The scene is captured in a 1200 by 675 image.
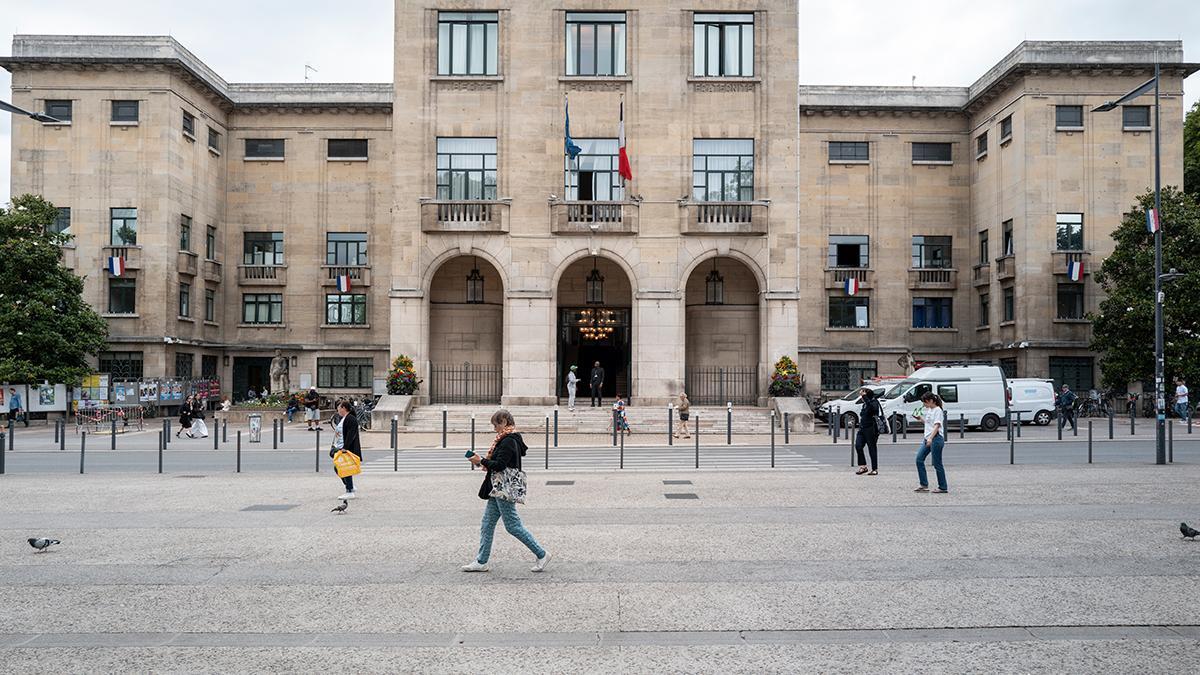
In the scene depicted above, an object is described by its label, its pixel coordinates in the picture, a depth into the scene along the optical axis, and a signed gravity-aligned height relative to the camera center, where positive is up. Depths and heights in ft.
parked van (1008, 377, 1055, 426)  126.21 -3.77
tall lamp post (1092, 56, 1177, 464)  75.06 +6.77
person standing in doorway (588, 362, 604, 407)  124.67 -1.77
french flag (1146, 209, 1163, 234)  77.97 +12.30
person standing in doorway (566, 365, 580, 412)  123.24 -2.47
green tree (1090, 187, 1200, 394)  133.39 +9.53
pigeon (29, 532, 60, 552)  37.55 -6.96
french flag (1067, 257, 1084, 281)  145.59 +15.06
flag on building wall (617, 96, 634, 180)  122.83 +26.90
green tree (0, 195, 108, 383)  129.39 +7.64
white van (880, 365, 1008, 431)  117.91 -2.86
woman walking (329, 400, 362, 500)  51.70 -3.89
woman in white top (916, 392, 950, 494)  53.67 -3.81
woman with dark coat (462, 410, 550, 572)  33.99 -5.09
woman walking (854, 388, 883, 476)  64.18 -4.30
